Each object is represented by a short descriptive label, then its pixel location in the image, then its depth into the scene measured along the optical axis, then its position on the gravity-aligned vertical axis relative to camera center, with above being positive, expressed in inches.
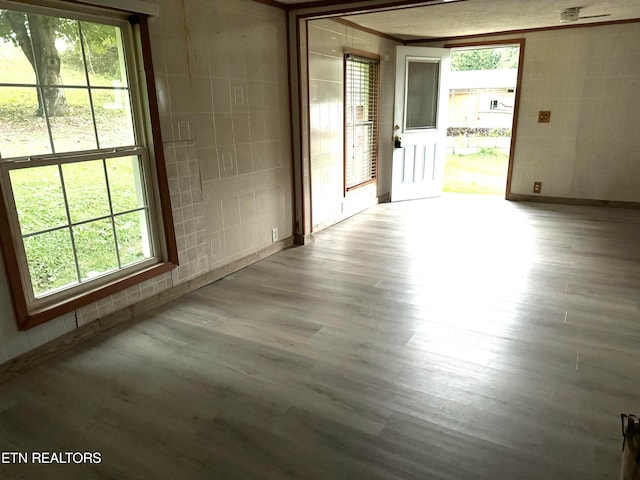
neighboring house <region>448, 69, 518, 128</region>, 382.0 +17.5
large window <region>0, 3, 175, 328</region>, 88.7 -6.9
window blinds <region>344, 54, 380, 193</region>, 209.3 +0.0
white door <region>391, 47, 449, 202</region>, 241.3 -1.7
